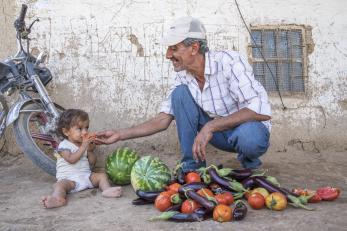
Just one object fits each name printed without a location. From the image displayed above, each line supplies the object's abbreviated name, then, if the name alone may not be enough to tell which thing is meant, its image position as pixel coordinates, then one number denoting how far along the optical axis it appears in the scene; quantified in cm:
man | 392
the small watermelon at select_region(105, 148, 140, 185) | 440
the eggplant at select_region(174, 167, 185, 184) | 395
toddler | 426
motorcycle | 459
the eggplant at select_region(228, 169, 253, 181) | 388
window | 557
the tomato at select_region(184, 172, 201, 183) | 383
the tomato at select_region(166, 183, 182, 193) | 372
